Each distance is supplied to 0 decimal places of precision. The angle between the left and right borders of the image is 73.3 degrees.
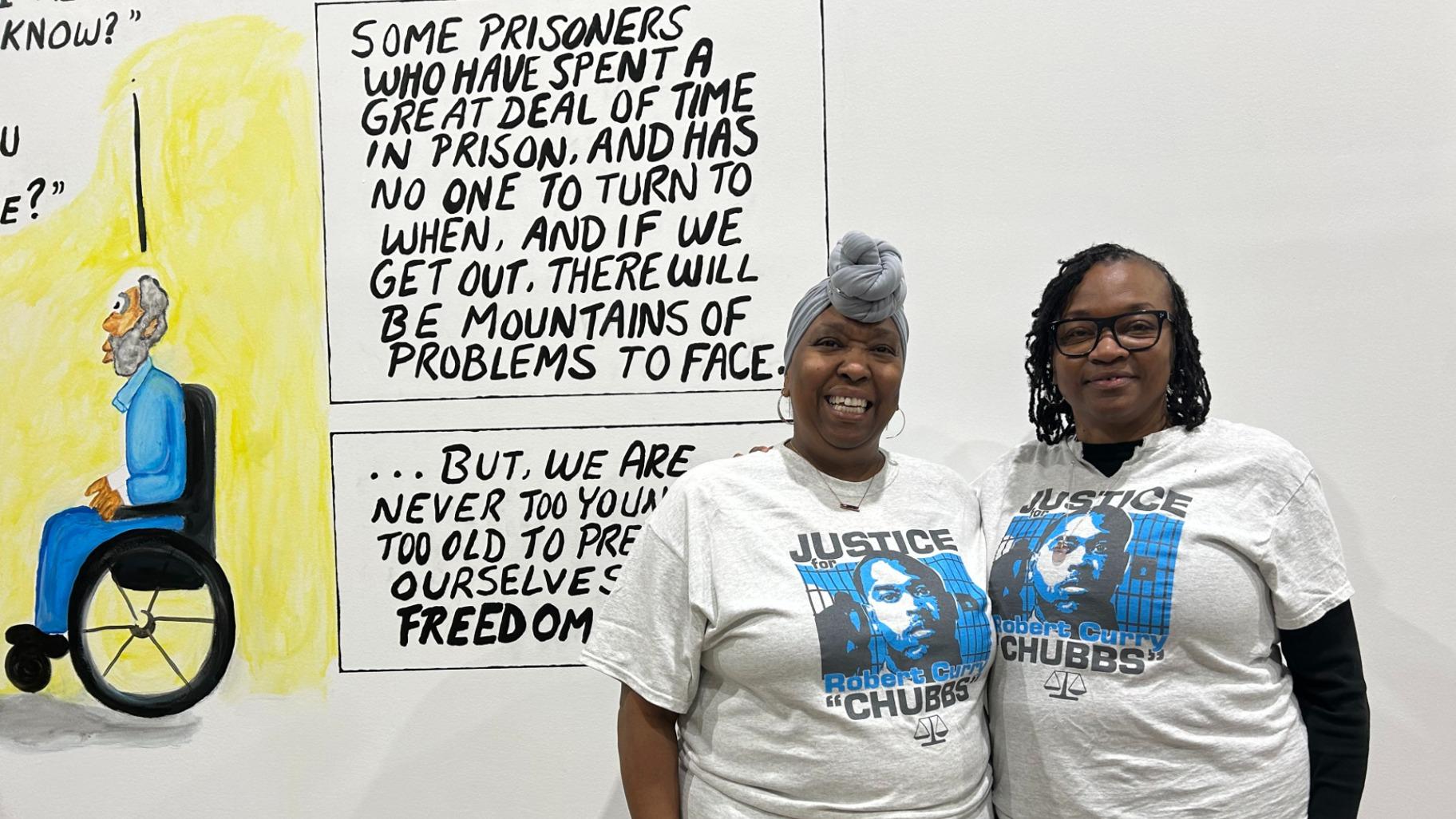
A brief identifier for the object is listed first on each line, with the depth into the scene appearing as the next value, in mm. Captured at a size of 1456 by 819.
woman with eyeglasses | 1183
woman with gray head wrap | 1171
